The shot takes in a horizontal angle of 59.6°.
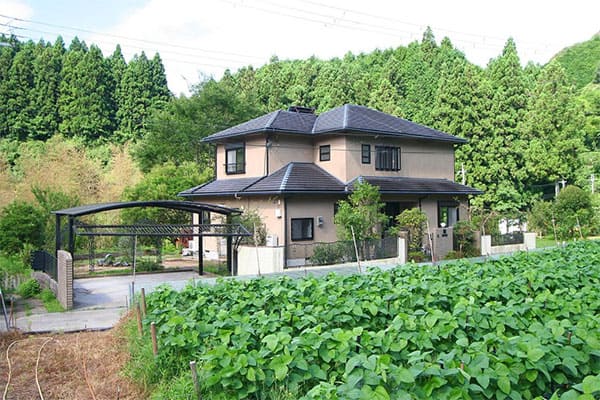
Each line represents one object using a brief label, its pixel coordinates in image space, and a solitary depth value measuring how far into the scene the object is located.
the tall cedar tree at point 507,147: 30.55
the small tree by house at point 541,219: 25.95
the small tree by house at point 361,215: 16.00
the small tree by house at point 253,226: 16.95
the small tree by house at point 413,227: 17.41
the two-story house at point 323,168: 17.39
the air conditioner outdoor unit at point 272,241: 16.93
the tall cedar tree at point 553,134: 30.39
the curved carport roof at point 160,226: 12.20
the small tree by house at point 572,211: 24.28
